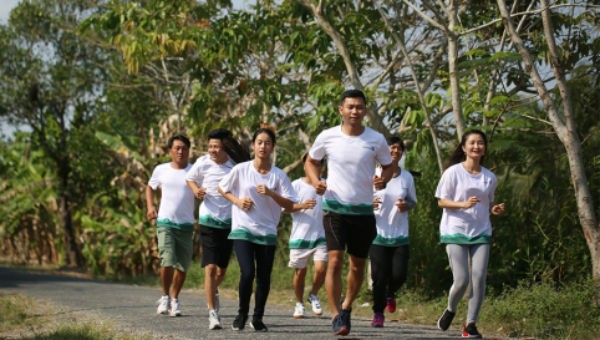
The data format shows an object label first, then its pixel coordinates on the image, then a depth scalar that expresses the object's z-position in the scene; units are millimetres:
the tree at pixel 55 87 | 27000
